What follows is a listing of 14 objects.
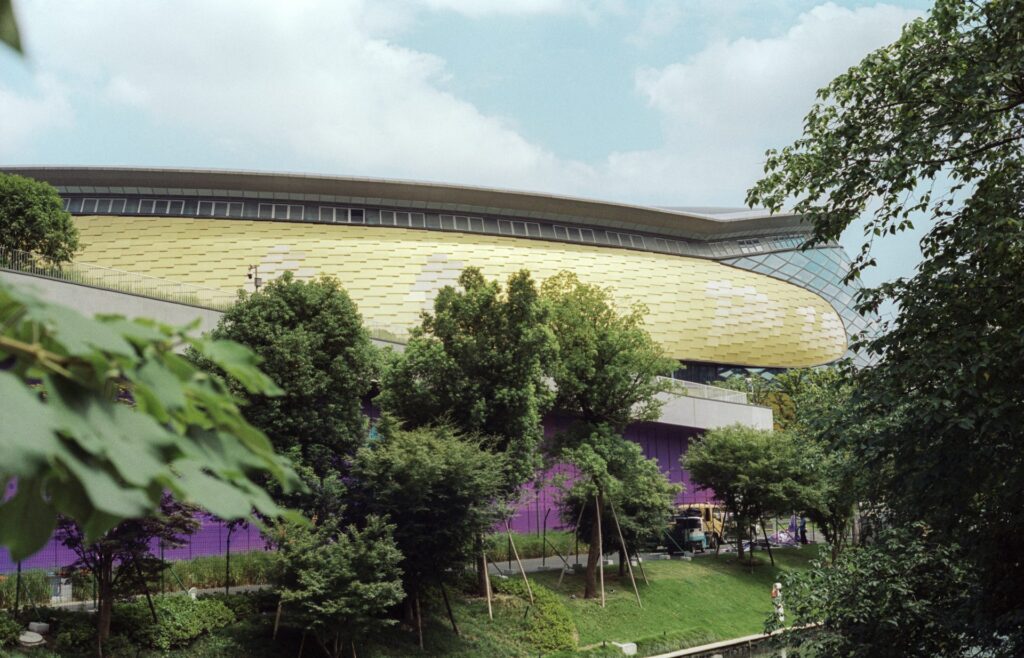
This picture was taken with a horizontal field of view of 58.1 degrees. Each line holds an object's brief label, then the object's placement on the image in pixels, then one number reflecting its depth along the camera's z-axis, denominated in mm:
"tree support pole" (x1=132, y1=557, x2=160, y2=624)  18453
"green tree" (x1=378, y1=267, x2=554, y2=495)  25859
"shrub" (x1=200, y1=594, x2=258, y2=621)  21531
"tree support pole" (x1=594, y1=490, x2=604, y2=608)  29597
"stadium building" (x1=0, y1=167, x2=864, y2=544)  50969
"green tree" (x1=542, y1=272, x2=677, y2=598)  30062
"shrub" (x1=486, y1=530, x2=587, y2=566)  33600
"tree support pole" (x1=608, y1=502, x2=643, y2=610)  29609
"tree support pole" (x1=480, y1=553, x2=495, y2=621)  25222
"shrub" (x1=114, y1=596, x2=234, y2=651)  19109
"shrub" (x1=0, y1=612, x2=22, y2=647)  17375
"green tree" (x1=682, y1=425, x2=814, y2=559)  37156
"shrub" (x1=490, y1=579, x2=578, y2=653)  25094
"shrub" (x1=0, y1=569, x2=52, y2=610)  19938
